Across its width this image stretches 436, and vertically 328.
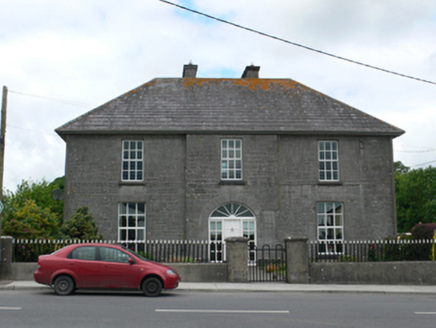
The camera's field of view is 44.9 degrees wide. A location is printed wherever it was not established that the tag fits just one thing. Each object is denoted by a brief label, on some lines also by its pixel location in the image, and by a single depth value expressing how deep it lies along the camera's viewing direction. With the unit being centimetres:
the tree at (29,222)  1986
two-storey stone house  2506
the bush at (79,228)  2006
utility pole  1736
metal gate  1833
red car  1412
